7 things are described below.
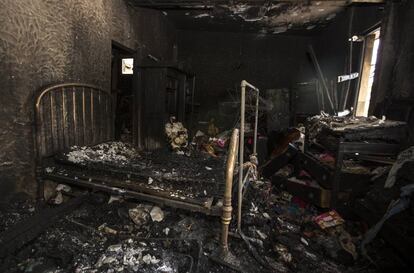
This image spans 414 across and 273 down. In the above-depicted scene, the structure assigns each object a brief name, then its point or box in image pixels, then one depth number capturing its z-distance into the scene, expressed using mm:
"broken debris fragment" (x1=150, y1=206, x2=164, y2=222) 2342
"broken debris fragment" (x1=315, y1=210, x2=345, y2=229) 2747
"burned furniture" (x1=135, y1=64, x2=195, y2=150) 4648
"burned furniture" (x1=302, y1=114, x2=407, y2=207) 2770
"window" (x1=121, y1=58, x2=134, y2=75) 7529
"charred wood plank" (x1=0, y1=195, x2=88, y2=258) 1862
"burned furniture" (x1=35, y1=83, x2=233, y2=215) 2315
